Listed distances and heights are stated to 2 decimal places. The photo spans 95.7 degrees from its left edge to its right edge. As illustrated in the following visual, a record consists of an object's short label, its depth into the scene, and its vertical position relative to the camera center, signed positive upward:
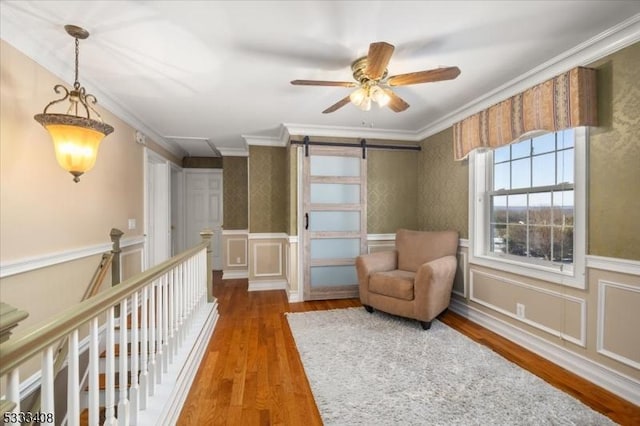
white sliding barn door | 3.91 -0.10
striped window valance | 2.02 +0.82
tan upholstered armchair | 2.79 -0.69
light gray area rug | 1.69 -1.18
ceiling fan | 1.71 +0.91
